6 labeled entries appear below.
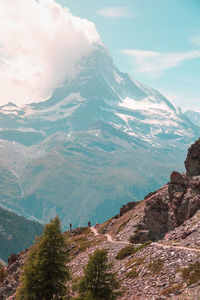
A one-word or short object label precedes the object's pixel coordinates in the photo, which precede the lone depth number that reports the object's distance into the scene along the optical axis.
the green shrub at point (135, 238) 64.59
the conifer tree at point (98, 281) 36.44
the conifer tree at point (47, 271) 43.06
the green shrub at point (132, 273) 40.59
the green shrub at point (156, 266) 38.00
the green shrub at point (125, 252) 53.74
